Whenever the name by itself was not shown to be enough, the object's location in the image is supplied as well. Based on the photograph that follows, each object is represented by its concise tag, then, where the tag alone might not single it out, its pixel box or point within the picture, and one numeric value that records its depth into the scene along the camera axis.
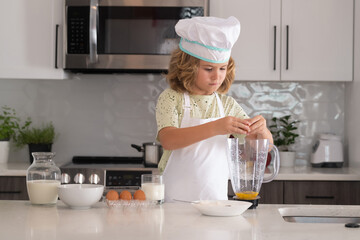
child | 2.29
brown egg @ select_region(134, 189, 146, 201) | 1.93
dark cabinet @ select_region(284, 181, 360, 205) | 3.29
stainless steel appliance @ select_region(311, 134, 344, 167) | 3.63
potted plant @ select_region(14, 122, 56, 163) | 3.66
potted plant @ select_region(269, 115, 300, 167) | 3.69
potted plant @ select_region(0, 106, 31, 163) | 3.65
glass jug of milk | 1.93
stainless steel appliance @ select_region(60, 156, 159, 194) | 3.32
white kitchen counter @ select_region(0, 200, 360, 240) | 1.49
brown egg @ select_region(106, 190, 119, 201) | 1.92
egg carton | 1.91
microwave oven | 3.42
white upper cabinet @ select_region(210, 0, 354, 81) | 3.50
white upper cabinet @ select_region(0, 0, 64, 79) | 3.49
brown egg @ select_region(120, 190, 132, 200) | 1.92
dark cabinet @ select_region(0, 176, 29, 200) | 3.30
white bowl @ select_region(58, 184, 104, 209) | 1.85
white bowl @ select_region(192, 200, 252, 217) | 1.75
